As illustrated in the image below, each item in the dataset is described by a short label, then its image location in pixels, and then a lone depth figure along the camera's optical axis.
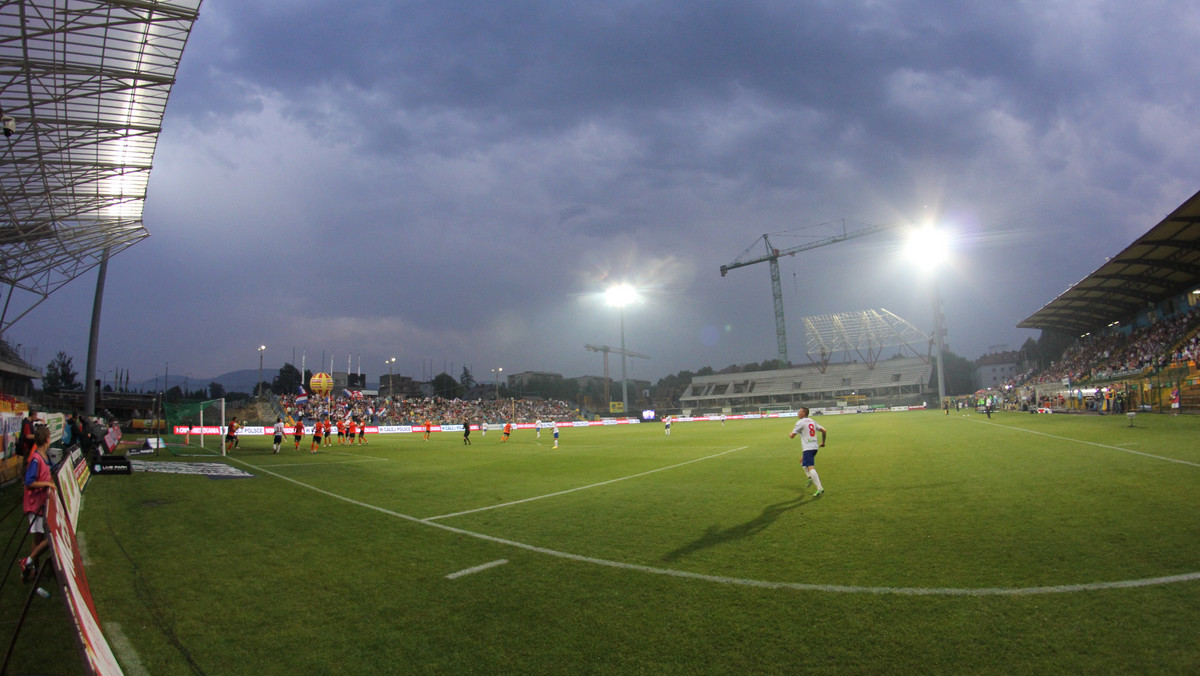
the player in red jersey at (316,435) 28.09
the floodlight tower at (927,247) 55.09
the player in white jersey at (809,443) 11.00
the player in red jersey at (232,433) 29.23
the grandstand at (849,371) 94.38
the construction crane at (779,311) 124.31
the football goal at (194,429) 29.17
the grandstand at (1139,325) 30.22
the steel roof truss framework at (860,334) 95.19
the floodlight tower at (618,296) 74.88
